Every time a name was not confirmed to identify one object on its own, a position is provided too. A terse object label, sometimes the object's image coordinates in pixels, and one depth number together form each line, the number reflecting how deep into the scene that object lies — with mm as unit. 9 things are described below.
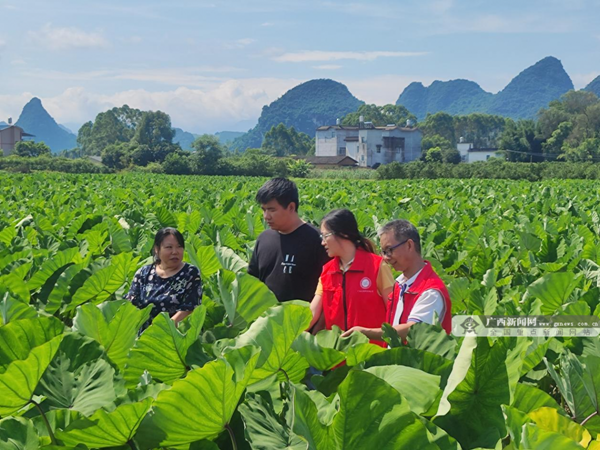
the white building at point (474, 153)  95938
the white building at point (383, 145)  87875
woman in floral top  3547
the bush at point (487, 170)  41438
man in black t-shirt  3557
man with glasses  2773
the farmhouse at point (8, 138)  91062
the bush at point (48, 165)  50562
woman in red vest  2975
